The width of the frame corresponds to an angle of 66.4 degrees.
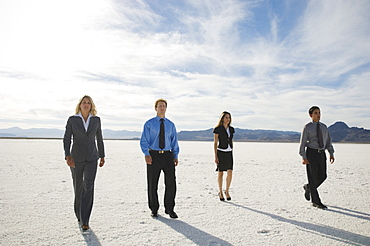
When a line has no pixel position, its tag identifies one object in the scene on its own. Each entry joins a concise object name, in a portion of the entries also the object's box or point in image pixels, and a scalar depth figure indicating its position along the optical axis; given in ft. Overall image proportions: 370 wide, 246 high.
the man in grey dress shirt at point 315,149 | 18.26
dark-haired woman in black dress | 19.75
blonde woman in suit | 13.39
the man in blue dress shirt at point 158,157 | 15.78
